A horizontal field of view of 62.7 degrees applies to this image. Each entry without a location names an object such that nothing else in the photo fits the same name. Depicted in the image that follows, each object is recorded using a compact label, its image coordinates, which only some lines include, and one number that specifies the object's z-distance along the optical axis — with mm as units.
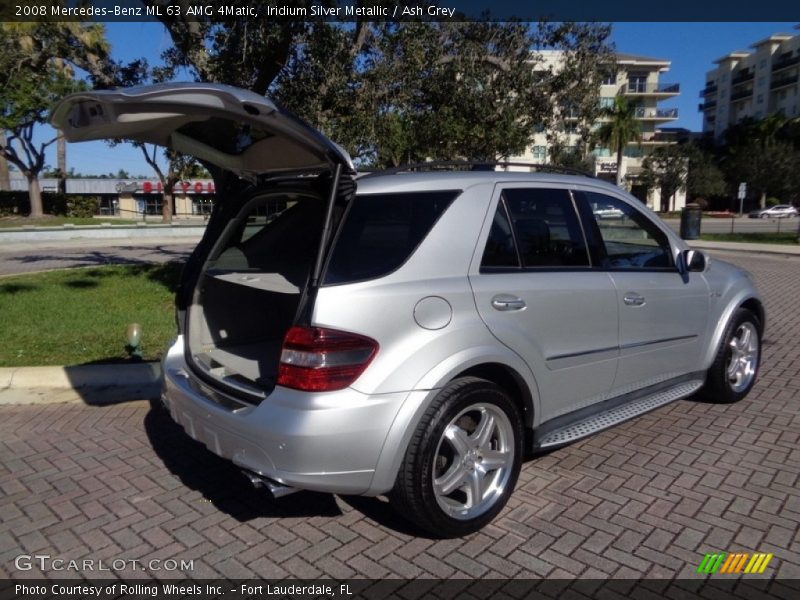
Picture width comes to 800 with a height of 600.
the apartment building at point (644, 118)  69500
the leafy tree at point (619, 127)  60156
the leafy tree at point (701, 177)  63781
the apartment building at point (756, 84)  77500
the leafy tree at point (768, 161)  60469
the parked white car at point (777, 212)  54000
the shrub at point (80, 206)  44562
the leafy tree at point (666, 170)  62781
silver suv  2863
